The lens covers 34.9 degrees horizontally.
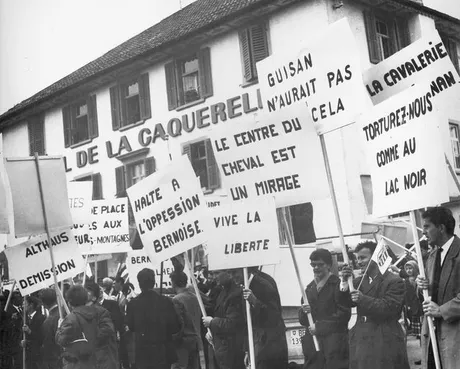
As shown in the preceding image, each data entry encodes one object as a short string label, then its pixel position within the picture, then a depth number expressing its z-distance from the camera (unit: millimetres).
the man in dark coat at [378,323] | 5656
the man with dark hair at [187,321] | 8094
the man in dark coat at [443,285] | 4867
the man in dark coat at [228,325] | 6746
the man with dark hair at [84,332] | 6277
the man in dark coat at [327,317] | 6189
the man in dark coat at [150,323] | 7340
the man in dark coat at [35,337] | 8500
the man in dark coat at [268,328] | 6539
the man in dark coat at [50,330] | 7660
